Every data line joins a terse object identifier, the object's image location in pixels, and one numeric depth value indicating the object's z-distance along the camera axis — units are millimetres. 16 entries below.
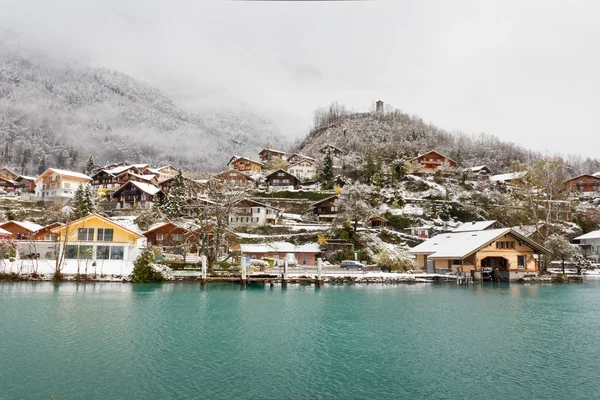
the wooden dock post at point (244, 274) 39719
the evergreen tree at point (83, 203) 67250
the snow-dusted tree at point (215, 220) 45125
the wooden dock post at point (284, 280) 40638
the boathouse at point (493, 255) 46406
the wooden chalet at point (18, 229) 56969
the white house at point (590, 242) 67831
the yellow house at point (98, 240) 47219
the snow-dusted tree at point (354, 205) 66938
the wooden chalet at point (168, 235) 57562
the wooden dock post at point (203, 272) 38938
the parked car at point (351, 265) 52500
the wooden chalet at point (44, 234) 53631
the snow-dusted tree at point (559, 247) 55375
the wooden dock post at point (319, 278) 40459
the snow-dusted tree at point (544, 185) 59281
